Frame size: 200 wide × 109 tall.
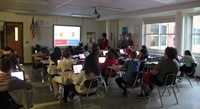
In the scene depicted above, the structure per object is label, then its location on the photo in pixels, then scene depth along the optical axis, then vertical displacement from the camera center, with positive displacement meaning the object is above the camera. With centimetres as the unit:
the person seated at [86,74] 310 -55
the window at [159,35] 715 +54
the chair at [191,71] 496 -75
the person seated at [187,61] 500 -45
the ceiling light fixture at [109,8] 629 +151
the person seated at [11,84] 223 -54
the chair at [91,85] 303 -74
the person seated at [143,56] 521 -31
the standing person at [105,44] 807 +10
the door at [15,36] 797 +45
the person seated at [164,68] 344 -46
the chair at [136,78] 360 -72
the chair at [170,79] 343 -71
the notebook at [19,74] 283 -50
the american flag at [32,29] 826 +84
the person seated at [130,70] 366 -54
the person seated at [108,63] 451 -47
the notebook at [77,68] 363 -50
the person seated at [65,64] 396 -45
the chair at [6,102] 231 -81
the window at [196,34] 621 +48
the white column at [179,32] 595 +53
